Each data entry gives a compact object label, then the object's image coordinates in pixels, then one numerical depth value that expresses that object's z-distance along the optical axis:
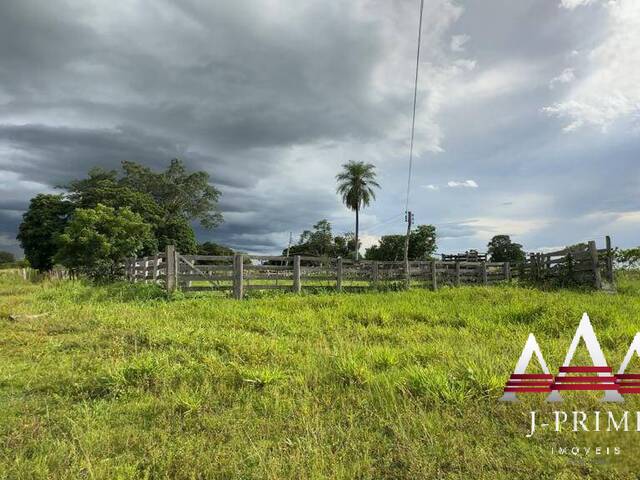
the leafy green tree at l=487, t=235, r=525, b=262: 61.73
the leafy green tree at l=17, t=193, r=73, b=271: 40.38
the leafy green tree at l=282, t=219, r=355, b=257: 73.06
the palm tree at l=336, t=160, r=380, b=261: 49.77
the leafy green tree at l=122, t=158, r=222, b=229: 51.25
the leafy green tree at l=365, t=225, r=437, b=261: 58.25
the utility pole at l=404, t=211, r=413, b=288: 20.12
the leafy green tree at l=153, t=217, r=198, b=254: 44.19
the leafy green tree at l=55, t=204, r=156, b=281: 23.42
